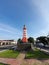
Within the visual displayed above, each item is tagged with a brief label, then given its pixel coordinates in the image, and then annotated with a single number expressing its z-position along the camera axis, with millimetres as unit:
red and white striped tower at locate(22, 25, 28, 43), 14271
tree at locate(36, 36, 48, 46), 26372
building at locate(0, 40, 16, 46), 38477
